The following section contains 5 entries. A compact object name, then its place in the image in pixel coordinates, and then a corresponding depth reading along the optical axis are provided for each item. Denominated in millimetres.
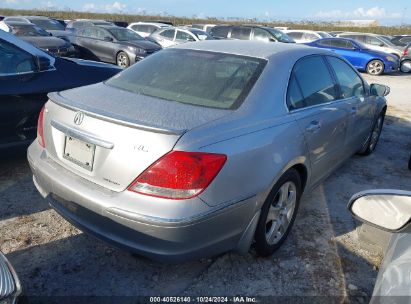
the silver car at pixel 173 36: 15633
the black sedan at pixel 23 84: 3682
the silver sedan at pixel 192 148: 2047
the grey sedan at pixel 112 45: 12469
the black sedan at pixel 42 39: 11422
